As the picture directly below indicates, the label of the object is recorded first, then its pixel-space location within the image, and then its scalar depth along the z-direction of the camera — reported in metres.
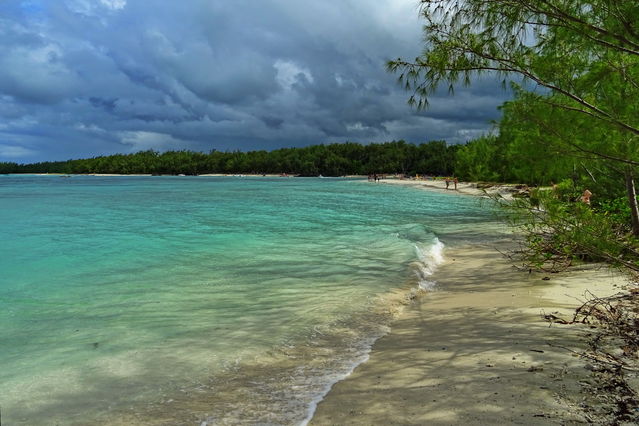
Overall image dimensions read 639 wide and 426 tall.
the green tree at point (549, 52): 4.49
